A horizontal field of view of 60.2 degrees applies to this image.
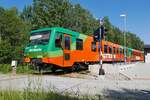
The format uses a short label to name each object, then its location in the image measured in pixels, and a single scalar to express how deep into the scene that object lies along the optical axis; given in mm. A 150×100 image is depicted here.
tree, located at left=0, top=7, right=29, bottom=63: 16804
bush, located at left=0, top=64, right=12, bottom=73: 10219
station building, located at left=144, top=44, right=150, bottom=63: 26932
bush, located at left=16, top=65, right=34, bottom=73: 9875
